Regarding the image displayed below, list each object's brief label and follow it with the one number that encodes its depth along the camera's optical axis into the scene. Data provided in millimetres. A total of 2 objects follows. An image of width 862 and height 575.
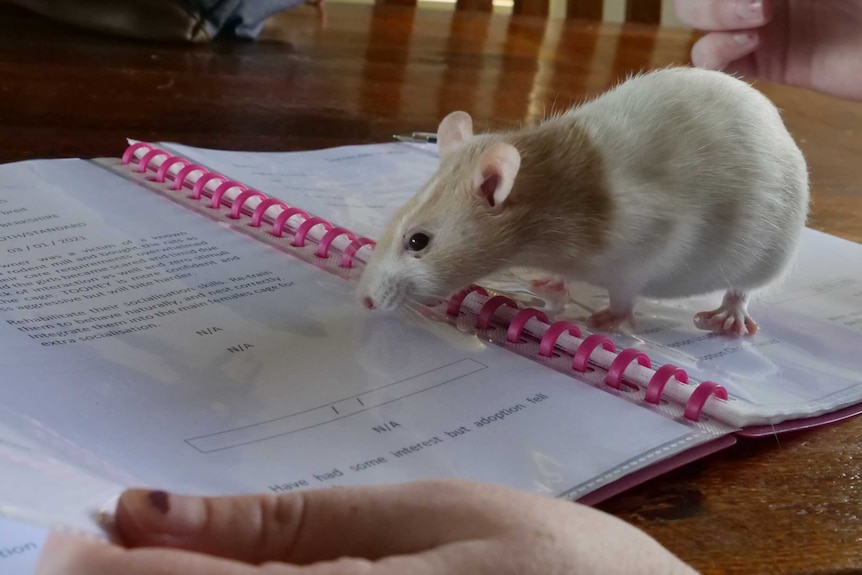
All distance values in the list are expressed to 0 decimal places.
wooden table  462
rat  670
